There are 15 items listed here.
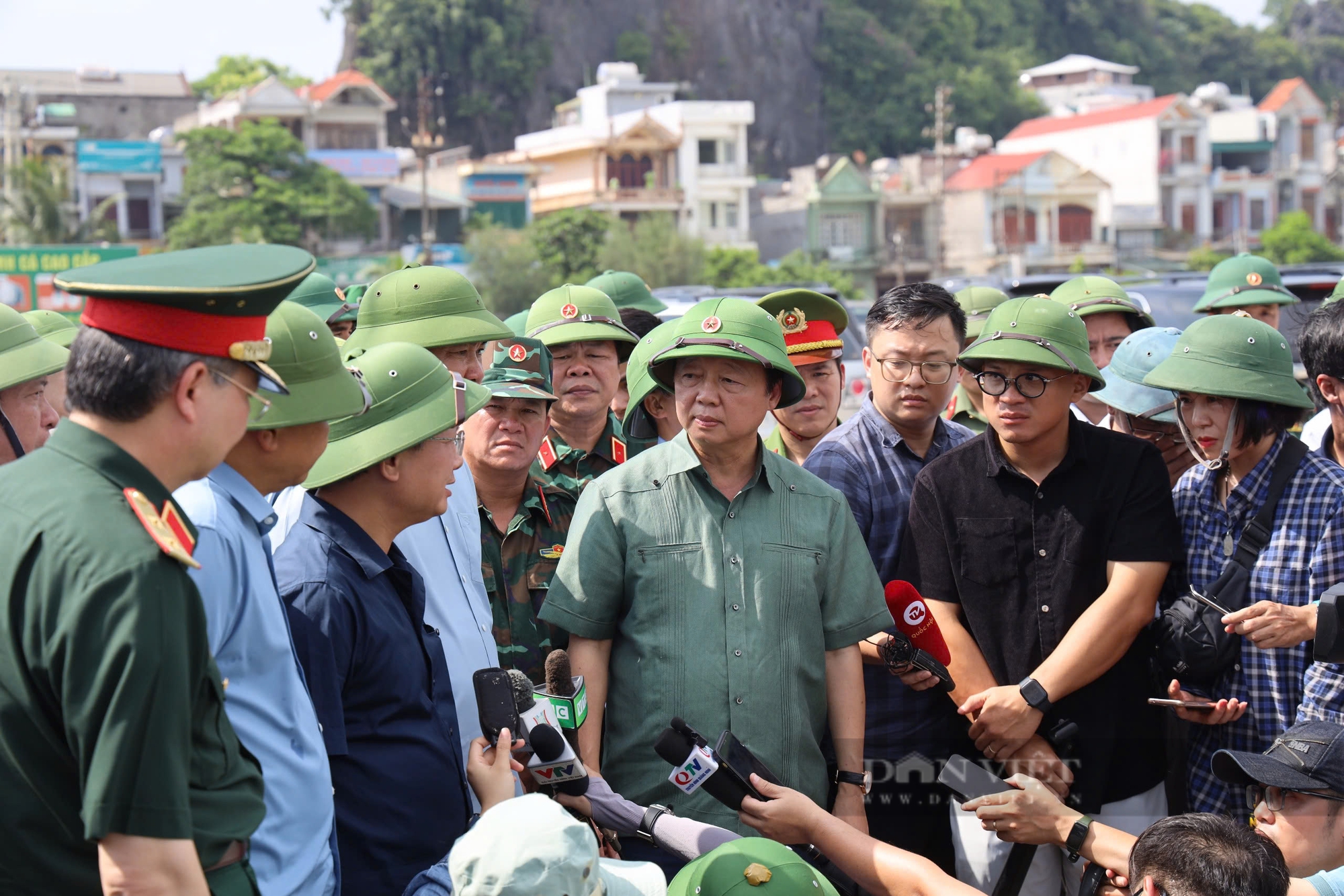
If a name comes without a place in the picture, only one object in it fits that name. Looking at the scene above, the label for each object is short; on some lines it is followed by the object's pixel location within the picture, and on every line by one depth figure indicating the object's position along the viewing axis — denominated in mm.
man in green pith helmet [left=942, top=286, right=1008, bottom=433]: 4902
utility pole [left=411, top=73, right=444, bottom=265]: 50184
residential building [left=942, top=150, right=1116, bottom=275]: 46531
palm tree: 31844
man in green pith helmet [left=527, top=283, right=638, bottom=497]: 4508
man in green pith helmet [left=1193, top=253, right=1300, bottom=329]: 6660
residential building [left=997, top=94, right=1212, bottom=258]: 48938
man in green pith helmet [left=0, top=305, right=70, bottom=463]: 3625
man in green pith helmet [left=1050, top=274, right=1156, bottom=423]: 5309
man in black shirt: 3588
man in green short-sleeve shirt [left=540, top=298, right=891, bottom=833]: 3211
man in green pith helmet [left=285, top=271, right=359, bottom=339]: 5367
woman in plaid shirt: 3416
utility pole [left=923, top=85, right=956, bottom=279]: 47459
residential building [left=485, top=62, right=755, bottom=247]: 44688
